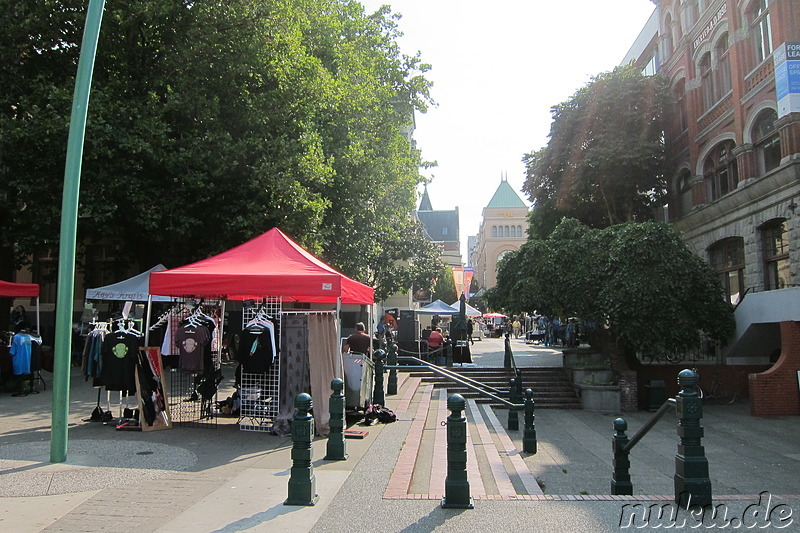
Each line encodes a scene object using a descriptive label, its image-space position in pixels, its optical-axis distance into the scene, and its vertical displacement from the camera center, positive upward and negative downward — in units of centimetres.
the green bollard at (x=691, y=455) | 566 -133
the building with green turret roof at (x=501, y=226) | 10581 +1655
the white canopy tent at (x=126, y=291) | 1563 +97
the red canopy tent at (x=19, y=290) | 1380 +95
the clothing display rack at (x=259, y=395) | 923 -108
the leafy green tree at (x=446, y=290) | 7219 +373
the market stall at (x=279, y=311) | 878 +22
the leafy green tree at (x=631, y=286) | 1917 +102
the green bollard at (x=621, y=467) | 722 -181
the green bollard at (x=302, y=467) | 550 -132
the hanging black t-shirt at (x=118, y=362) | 882 -50
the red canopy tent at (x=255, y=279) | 875 +67
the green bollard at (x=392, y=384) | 1462 -151
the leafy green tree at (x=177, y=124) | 1516 +539
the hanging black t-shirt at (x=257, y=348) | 885 -34
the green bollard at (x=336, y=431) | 732 -132
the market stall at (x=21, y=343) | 1239 -37
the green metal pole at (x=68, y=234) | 687 +111
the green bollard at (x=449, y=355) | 2127 -121
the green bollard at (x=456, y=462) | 559 -133
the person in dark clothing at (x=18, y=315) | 1709 +46
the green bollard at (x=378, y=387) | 1160 -125
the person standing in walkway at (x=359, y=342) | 1122 -36
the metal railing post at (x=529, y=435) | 1090 -210
